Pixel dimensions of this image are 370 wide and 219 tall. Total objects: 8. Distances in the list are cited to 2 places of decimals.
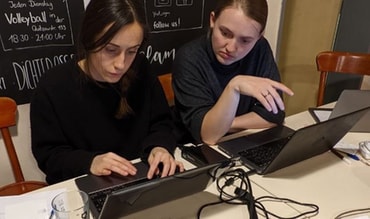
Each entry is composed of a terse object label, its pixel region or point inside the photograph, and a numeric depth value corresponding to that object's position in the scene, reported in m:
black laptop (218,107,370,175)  1.09
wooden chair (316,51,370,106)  1.96
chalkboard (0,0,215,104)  1.54
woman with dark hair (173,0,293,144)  1.31
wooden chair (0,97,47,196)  1.47
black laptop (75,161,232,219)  0.82
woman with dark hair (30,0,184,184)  1.15
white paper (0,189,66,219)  0.96
